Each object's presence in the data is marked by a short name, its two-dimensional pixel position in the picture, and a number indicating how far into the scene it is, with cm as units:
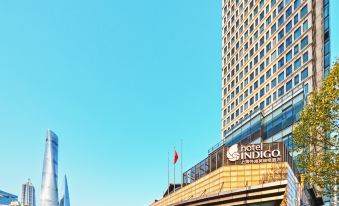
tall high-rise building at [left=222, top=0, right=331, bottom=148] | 6050
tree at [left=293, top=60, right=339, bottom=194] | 2602
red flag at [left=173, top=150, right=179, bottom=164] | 4103
